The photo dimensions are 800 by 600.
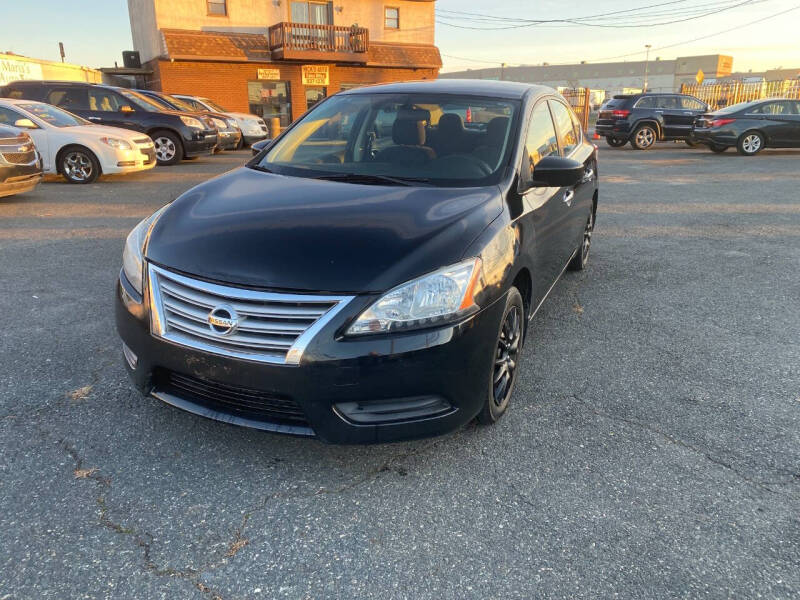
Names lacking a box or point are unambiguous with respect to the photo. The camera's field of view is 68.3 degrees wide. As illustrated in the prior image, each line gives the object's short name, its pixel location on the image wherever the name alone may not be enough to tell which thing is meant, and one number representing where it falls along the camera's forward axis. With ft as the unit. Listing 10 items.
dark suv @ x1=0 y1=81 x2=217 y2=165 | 42.06
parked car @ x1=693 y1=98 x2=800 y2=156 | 52.54
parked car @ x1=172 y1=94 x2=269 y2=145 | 57.61
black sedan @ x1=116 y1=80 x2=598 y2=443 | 7.48
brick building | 78.79
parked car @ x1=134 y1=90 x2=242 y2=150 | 48.55
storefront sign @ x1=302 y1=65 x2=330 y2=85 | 86.24
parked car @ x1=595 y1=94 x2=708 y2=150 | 60.59
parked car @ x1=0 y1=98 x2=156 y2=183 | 33.24
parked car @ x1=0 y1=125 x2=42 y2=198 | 26.00
